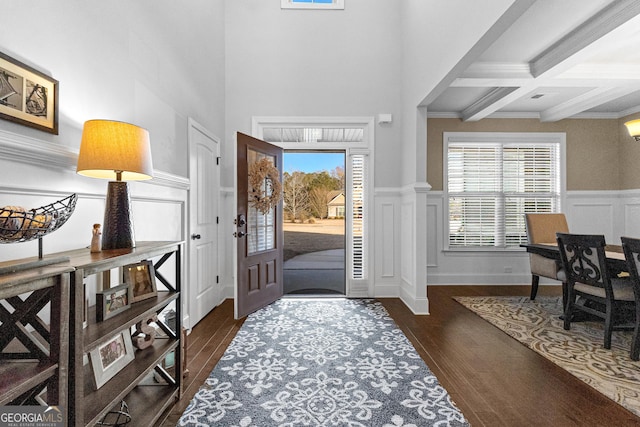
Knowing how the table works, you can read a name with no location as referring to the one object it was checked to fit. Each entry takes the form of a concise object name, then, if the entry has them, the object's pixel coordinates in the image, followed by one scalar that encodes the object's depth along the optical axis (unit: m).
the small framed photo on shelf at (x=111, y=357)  1.45
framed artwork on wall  1.33
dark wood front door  3.55
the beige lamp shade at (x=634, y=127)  3.78
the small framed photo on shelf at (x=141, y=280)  1.74
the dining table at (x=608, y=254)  2.72
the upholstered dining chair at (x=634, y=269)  2.36
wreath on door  3.81
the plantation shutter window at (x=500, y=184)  5.15
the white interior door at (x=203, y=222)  3.27
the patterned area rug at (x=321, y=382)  1.82
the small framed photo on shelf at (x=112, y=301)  1.48
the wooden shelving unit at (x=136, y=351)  1.14
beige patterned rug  2.15
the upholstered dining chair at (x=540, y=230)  3.93
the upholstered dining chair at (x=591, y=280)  2.68
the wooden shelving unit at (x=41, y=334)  1.01
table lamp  1.53
